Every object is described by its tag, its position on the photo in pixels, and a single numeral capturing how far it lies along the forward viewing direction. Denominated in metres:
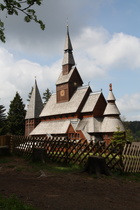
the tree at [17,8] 5.94
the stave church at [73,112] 38.38
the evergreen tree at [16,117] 57.59
